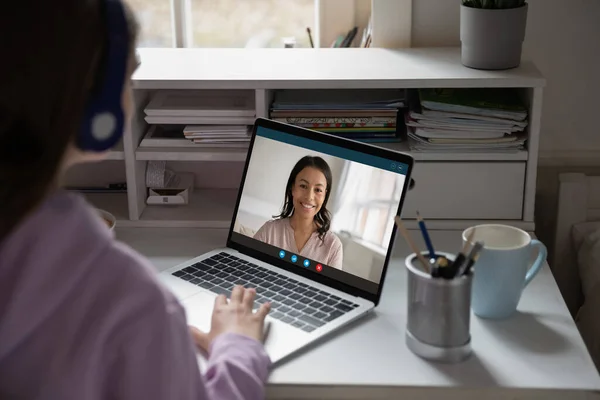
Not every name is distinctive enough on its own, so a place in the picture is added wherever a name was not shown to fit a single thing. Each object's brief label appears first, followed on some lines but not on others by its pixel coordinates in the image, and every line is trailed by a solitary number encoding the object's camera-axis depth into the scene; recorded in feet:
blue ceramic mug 4.21
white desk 3.76
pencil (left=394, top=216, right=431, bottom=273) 4.00
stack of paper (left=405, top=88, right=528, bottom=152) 5.21
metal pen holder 3.85
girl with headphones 2.43
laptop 4.41
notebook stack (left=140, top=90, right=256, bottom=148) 5.38
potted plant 5.18
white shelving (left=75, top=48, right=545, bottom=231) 5.16
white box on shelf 5.68
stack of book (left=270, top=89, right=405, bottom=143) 5.35
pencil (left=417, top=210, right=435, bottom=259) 4.00
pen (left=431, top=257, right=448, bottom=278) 3.88
